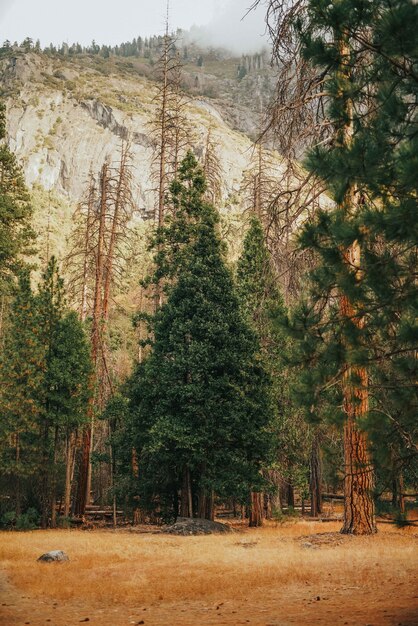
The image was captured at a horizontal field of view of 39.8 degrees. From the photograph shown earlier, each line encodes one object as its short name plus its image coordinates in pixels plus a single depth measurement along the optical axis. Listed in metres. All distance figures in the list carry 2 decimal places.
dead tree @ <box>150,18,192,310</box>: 25.73
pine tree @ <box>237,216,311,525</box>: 19.83
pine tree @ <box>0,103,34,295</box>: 22.03
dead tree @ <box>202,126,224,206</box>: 30.75
